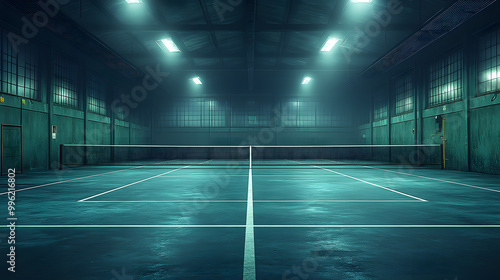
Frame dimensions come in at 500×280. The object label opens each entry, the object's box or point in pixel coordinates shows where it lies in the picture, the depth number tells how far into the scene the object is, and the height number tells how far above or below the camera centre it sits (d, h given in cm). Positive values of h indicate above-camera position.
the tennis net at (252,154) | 2998 -65
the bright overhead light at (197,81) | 3402 +628
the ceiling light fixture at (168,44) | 2227 +640
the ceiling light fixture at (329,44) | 2209 +637
